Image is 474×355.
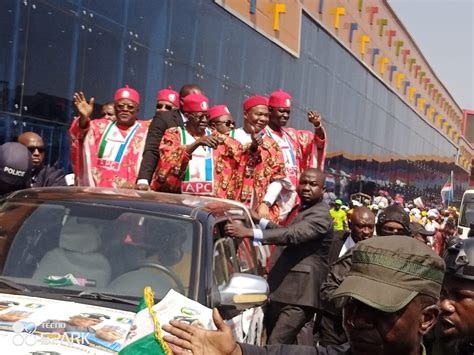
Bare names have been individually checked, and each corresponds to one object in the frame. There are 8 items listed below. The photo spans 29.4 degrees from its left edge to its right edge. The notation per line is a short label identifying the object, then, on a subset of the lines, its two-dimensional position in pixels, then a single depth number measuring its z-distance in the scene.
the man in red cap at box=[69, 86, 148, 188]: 7.45
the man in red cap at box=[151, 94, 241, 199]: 7.48
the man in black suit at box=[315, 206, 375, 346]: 6.10
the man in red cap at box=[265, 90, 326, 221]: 8.59
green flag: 2.68
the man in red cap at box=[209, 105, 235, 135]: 8.75
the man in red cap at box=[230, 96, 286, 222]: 8.09
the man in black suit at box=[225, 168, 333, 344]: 6.62
